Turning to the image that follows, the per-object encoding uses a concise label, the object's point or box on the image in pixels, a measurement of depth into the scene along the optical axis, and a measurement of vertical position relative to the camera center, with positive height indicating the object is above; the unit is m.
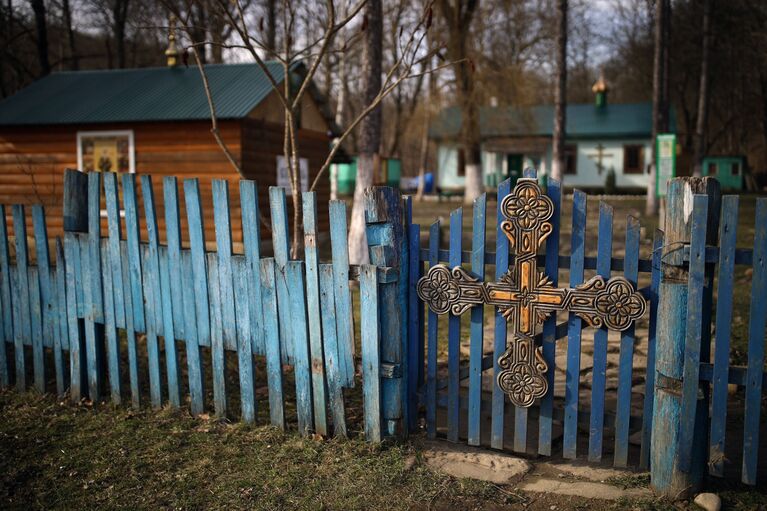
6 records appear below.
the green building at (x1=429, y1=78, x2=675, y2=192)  35.28 +1.54
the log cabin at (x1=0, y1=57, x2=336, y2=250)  13.86 +1.00
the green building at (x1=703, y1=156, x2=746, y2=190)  35.81 +0.11
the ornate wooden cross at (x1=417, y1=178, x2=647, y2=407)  3.65 -0.67
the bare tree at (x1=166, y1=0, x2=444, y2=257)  5.09 +0.81
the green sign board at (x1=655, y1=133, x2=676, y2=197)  15.56 +0.32
